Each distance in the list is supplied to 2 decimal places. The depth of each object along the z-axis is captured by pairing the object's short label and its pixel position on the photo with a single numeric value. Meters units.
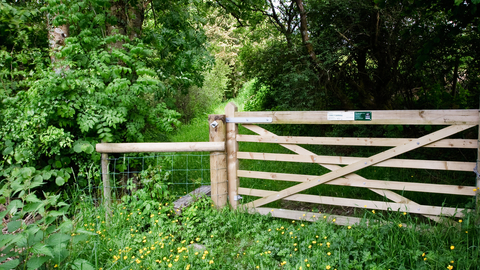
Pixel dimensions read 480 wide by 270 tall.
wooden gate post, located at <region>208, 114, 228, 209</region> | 4.22
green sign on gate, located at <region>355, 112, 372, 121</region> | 3.60
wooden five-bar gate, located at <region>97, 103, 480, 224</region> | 3.37
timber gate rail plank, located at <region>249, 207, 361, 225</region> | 3.75
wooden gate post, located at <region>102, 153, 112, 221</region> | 4.30
